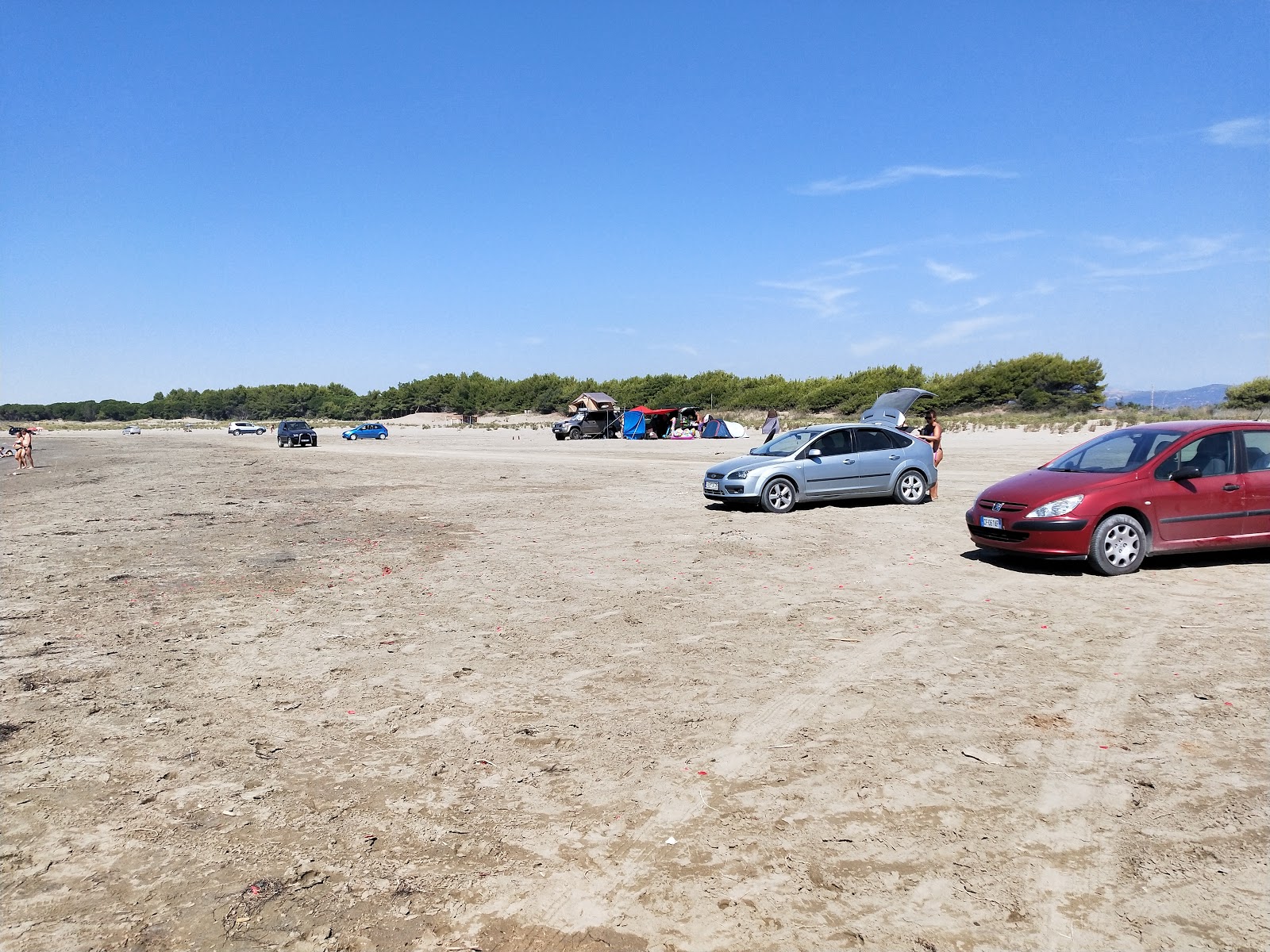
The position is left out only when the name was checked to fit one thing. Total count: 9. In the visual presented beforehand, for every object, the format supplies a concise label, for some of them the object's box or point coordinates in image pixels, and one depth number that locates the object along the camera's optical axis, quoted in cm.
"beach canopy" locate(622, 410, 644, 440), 5044
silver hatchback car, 1461
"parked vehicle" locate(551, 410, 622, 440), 5125
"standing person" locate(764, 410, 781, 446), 2906
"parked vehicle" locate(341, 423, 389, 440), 6438
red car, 884
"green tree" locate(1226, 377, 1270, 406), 5269
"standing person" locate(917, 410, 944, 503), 1795
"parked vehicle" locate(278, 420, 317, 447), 5075
